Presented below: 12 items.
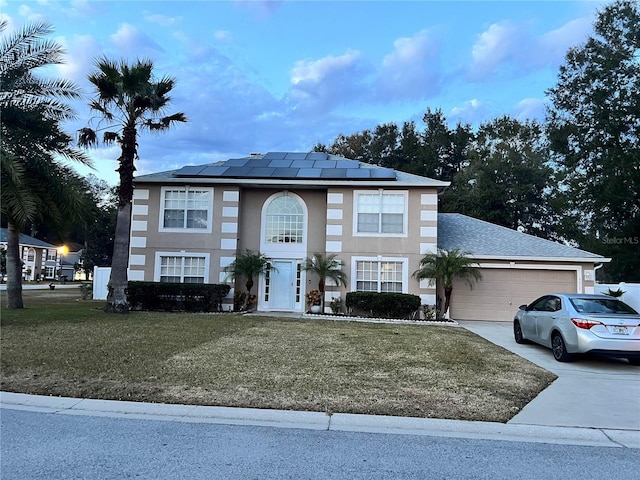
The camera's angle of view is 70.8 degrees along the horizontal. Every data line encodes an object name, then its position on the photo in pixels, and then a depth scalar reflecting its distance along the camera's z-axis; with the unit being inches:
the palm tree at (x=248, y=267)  685.3
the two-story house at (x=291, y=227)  697.0
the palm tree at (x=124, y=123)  583.2
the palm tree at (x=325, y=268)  679.7
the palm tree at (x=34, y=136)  540.7
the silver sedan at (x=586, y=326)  337.7
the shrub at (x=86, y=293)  886.0
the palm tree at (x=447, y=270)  645.9
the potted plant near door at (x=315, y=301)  679.7
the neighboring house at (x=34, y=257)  1772.9
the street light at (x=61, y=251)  1838.1
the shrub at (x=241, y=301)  697.0
